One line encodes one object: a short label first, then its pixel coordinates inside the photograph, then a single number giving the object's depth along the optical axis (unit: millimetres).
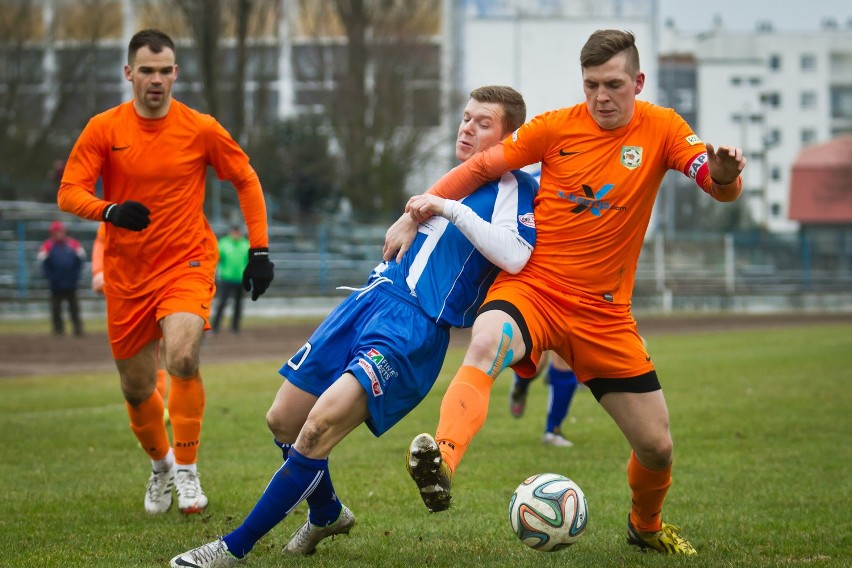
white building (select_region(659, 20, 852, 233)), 90375
